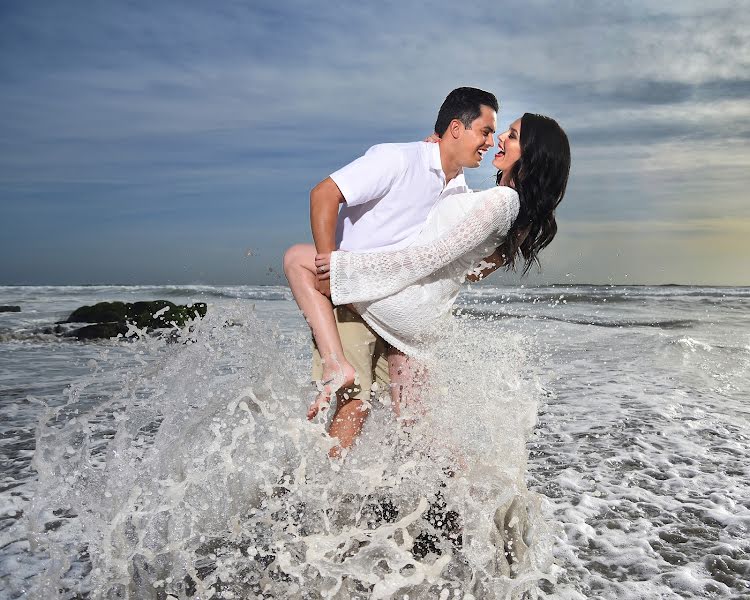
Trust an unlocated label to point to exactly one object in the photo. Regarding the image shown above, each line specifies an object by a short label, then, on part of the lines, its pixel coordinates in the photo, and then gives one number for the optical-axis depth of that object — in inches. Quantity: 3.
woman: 120.2
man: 119.7
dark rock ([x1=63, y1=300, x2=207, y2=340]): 505.9
